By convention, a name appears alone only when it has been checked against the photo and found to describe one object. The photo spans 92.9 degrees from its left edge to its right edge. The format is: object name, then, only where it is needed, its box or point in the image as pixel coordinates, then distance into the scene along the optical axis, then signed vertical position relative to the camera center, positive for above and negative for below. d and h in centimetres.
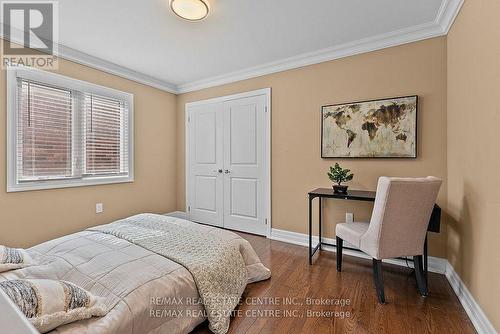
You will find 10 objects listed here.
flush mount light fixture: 199 +136
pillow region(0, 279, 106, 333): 93 -58
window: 255 +41
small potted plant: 259 -12
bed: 116 -65
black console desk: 204 -32
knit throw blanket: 151 -64
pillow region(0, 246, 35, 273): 136 -56
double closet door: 348 +4
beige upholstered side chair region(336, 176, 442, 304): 179 -43
